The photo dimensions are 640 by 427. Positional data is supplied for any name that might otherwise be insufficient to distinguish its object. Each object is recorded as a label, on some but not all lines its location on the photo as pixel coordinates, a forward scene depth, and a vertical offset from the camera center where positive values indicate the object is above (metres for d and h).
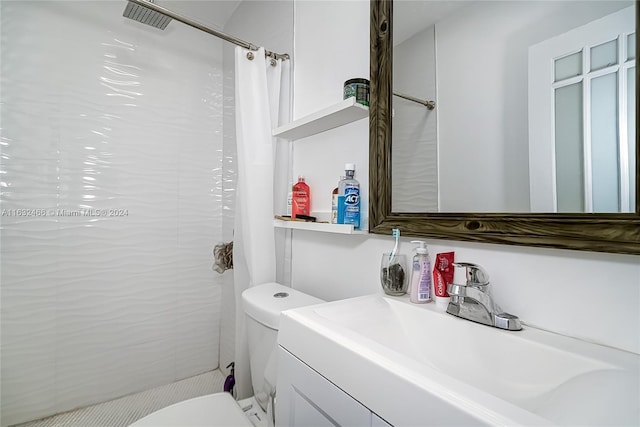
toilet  0.98 -0.62
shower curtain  1.33 +0.16
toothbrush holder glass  0.87 -0.17
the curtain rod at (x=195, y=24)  1.20 +0.80
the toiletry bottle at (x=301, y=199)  1.29 +0.07
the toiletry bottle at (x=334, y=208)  1.08 +0.02
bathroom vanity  0.42 -0.27
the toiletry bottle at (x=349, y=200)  1.03 +0.05
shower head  1.30 +0.90
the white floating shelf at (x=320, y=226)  1.01 -0.04
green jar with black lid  1.00 +0.41
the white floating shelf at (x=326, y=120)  0.99 +0.35
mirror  0.53 +0.07
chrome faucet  0.63 -0.19
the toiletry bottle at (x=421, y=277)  0.80 -0.17
